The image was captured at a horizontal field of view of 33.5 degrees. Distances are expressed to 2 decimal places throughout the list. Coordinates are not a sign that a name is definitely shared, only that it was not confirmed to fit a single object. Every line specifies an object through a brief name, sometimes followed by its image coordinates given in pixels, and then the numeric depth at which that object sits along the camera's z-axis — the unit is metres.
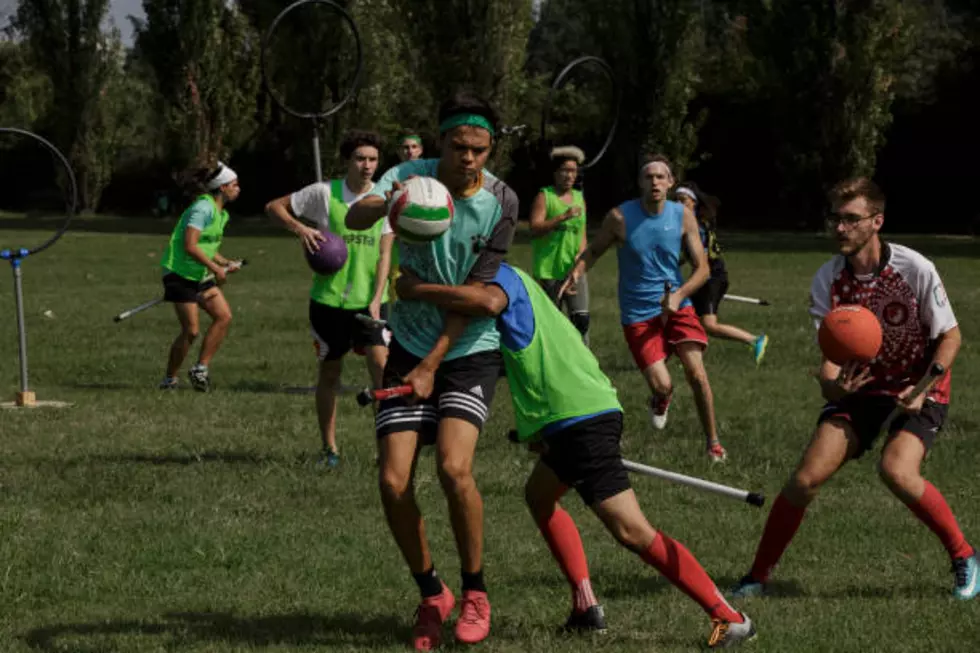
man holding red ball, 7.13
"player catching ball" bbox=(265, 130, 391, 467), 10.98
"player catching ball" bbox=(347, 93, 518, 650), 6.42
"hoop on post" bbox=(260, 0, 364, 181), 14.80
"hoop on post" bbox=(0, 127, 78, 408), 13.77
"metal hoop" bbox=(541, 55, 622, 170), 22.47
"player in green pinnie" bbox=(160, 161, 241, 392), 15.33
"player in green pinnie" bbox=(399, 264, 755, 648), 6.20
